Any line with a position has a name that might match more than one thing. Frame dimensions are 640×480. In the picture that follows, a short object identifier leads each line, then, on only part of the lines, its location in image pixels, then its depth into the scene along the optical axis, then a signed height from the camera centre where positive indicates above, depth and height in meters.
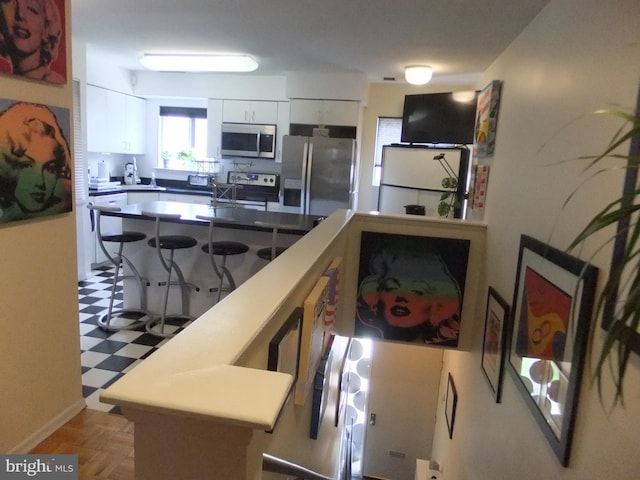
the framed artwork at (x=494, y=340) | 2.38 -0.89
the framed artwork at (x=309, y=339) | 1.61 -0.64
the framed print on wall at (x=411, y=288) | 3.24 -0.82
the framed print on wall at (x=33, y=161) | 1.77 -0.02
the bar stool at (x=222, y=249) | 3.27 -0.63
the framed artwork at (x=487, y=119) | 2.87 +0.45
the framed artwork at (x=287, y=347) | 1.22 -0.52
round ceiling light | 4.18 +1.02
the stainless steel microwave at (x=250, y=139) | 5.59 +0.39
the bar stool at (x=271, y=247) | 3.09 -0.58
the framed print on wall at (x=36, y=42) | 1.71 +0.48
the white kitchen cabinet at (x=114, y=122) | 5.11 +0.51
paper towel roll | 5.57 -0.12
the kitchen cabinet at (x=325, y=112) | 5.14 +0.75
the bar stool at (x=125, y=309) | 3.47 -1.19
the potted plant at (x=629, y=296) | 0.63 -0.15
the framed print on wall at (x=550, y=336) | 1.45 -0.58
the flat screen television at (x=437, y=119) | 3.72 +0.56
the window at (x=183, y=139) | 6.33 +0.39
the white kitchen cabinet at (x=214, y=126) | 5.73 +0.55
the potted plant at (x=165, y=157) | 6.36 +0.11
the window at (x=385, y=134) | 5.66 +0.58
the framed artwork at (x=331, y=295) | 2.17 -0.64
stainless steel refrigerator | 5.04 +0.04
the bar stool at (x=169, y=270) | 3.40 -0.87
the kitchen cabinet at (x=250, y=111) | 5.57 +0.75
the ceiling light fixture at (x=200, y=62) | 4.26 +1.04
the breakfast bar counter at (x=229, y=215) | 3.39 -0.40
